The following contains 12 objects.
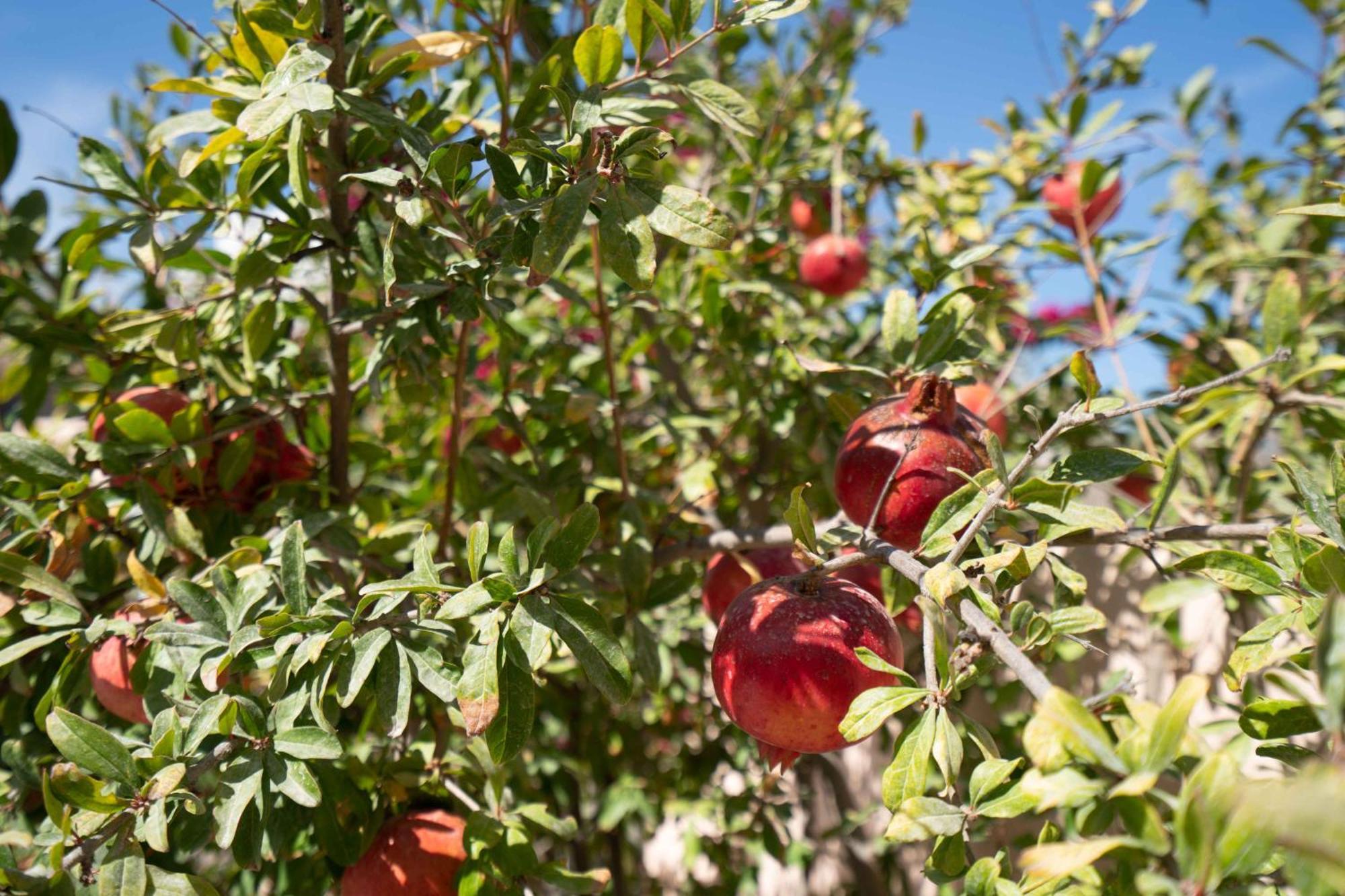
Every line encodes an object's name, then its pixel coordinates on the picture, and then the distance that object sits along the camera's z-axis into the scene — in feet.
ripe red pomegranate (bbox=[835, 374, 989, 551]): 2.75
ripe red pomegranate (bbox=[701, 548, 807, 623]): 3.79
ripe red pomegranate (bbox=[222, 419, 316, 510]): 3.88
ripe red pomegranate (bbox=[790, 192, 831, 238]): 6.86
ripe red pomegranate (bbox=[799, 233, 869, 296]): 5.97
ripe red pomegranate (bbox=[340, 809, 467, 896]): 3.00
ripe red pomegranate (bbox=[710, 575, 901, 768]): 2.43
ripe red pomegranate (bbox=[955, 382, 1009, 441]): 5.13
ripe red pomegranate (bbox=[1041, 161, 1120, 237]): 5.66
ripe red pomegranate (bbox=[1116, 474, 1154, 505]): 5.92
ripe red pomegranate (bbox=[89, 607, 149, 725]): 3.07
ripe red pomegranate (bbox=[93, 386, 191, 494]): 3.67
